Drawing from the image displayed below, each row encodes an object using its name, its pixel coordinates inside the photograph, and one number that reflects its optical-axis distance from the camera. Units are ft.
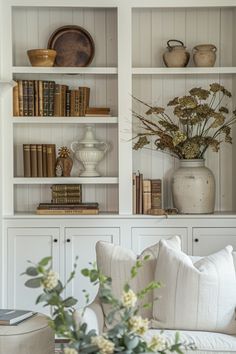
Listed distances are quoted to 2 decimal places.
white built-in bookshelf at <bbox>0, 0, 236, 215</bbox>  16.49
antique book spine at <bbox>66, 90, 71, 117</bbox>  16.07
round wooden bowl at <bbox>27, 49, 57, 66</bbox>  15.57
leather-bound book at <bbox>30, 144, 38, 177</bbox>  16.16
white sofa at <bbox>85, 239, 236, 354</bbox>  10.21
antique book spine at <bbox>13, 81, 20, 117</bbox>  15.90
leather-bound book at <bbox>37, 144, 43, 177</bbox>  16.15
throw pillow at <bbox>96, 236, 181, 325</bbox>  11.05
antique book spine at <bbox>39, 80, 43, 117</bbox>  15.94
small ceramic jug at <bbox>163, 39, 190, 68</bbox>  15.79
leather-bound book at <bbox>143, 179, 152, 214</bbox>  15.96
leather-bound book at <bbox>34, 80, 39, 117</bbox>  15.94
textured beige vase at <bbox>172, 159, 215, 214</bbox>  15.57
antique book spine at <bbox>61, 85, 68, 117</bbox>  16.01
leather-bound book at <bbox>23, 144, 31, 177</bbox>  16.14
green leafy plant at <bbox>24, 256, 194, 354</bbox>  6.31
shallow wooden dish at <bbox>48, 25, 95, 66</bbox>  16.10
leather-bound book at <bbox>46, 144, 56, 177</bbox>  16.16
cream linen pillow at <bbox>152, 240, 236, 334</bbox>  10.63
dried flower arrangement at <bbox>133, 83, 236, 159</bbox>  15.20
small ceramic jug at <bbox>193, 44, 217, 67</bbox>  15.76
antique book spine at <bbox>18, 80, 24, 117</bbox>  15.92
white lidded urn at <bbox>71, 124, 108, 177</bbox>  16.11
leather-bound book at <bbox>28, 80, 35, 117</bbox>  15.94
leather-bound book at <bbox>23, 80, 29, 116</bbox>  15.93
